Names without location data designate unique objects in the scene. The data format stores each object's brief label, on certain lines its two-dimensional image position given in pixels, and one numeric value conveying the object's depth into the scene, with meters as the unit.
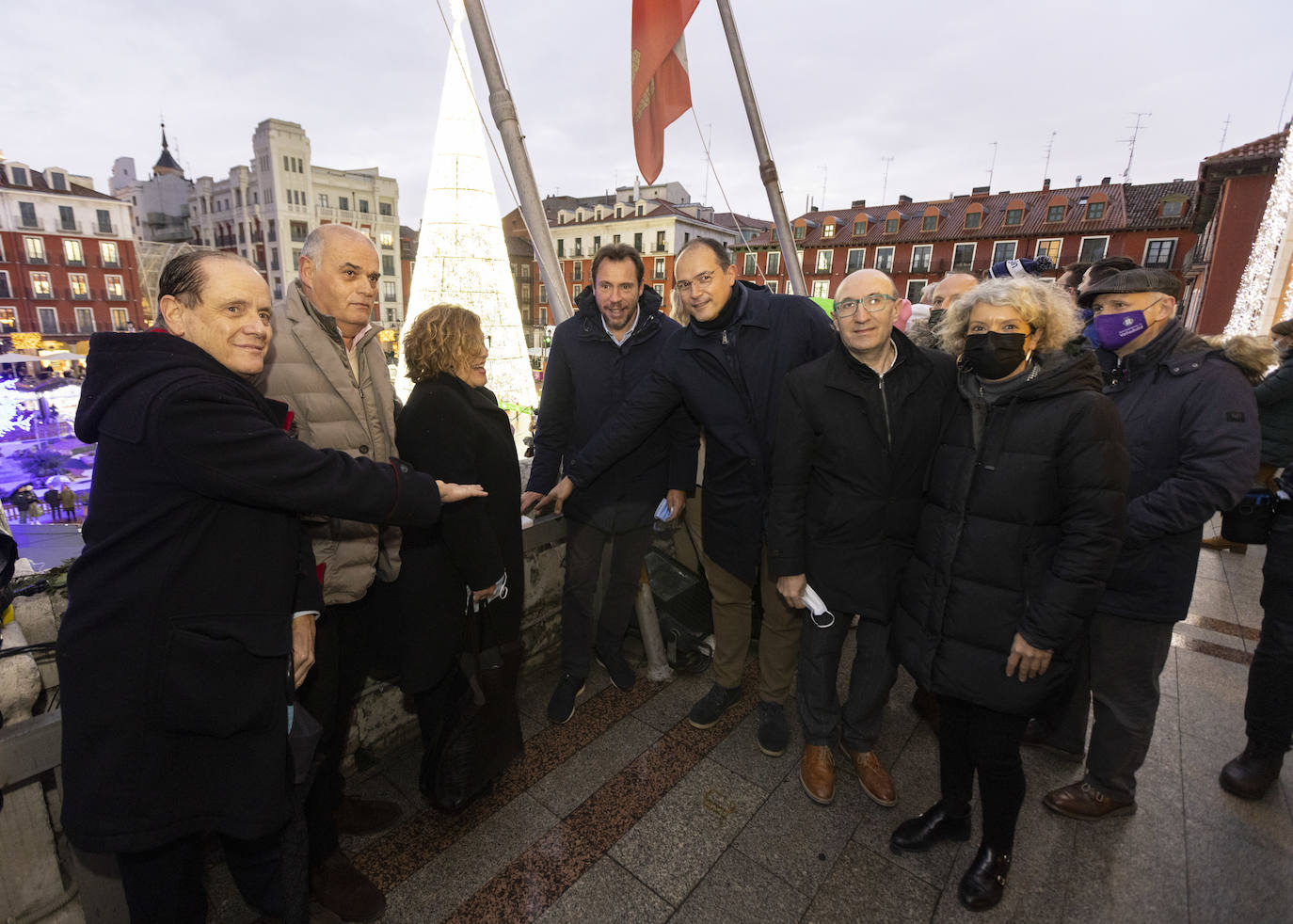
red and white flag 4.85
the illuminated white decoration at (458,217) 7.10
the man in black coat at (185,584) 1.41
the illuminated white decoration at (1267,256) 10.32
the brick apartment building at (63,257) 42.66
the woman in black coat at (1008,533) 1.94
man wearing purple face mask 2.30
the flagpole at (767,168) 6.45
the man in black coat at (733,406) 2.92
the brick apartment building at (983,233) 33.69
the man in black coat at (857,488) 2.44
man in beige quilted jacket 2.09
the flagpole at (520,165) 3.81
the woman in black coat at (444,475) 2.26
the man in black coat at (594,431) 3.23
